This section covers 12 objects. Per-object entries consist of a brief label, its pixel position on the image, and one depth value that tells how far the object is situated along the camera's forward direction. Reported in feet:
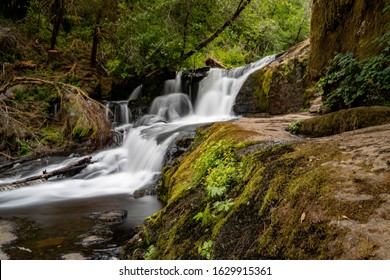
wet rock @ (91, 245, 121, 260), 12.96
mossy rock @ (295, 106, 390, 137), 14.11
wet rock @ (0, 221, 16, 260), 13.14
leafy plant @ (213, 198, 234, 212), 9.15
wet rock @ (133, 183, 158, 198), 22.25
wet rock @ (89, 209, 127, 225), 17.04
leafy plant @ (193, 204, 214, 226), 9.52
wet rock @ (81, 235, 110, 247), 14.14
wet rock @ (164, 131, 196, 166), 25.08
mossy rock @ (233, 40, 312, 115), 34.04
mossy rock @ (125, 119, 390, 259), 6.40
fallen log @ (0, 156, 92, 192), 24.27
